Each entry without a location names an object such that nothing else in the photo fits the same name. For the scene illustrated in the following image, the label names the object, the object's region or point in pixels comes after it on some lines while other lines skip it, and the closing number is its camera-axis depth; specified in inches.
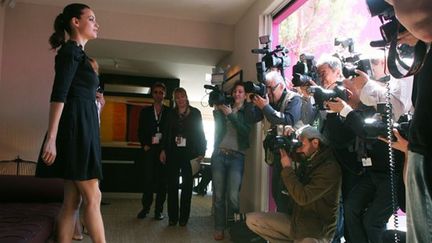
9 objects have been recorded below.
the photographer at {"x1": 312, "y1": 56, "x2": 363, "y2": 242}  68.1
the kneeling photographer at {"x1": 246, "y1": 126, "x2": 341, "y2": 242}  69.9
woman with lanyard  131.7
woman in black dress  60.5
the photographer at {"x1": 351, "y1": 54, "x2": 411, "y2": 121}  54.6
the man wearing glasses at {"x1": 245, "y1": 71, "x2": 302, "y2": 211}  87.8
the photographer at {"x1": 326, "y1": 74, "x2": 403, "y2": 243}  58.9
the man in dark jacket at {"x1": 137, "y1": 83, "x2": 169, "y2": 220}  142.6
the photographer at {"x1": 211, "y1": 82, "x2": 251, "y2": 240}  113.3
